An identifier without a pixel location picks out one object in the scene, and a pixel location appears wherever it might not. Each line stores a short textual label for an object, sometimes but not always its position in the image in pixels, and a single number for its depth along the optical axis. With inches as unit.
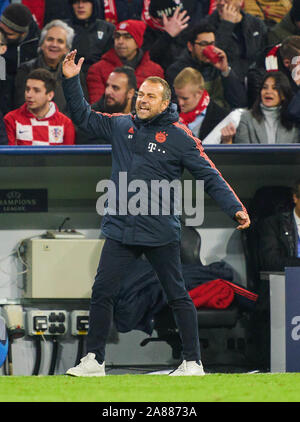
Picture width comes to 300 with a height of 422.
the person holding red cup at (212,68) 657.0
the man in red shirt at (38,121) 600.7
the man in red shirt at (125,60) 665.0
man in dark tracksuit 456.8
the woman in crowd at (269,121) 609.9
